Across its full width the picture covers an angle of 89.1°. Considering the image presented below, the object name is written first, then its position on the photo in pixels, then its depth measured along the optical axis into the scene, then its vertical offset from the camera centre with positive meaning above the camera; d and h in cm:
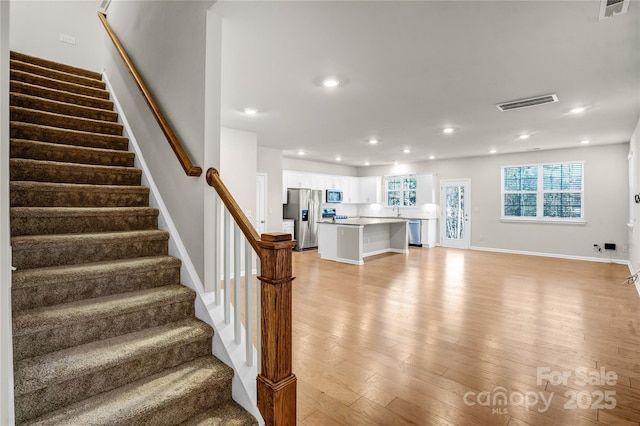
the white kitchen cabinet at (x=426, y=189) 976 +70
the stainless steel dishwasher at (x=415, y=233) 956 -62
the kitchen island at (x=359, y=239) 691 -65
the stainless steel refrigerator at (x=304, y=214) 876 -8
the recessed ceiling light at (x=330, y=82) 345 +140
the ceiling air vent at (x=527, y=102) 391 +139
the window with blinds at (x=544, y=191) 752 +52
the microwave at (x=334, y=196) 1004 +48
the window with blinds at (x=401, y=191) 1030 +68
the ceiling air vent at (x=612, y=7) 208 +136
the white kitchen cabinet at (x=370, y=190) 1088 +74
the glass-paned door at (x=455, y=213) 917 -3
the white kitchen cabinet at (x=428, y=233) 942 -61
